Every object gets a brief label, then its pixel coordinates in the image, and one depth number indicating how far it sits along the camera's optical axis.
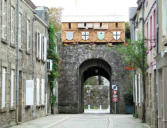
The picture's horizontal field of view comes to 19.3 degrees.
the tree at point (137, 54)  24.30
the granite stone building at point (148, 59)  20.55
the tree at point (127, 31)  46.72
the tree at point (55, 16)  53.93
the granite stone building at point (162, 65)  15.96
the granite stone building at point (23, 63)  20.86
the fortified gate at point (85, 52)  42.41
